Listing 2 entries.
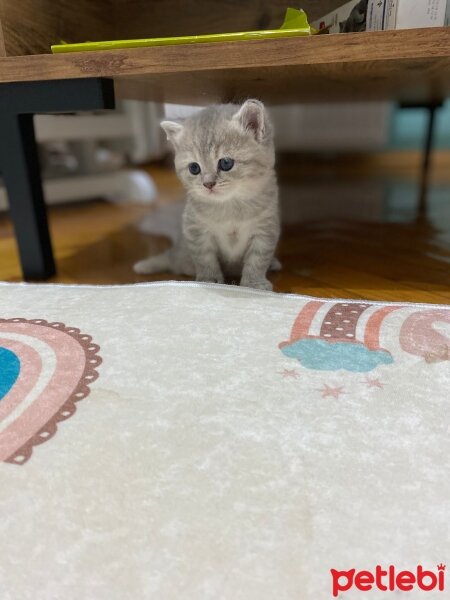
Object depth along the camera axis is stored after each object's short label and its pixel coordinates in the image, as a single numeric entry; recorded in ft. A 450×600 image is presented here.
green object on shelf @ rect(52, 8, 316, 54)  0.90
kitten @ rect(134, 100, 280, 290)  0.98
